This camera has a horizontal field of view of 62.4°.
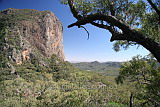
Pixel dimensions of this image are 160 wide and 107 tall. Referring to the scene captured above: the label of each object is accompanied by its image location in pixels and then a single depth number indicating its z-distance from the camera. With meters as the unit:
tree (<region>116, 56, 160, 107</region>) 4.88
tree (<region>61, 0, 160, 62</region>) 1.82
